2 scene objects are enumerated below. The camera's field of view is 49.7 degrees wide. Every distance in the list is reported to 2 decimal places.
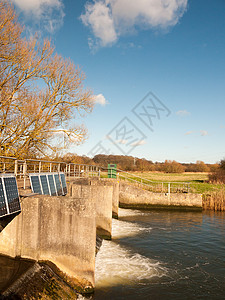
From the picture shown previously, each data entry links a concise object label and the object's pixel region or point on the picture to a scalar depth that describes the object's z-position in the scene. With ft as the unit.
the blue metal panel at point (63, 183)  40.73
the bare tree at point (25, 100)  52.44
